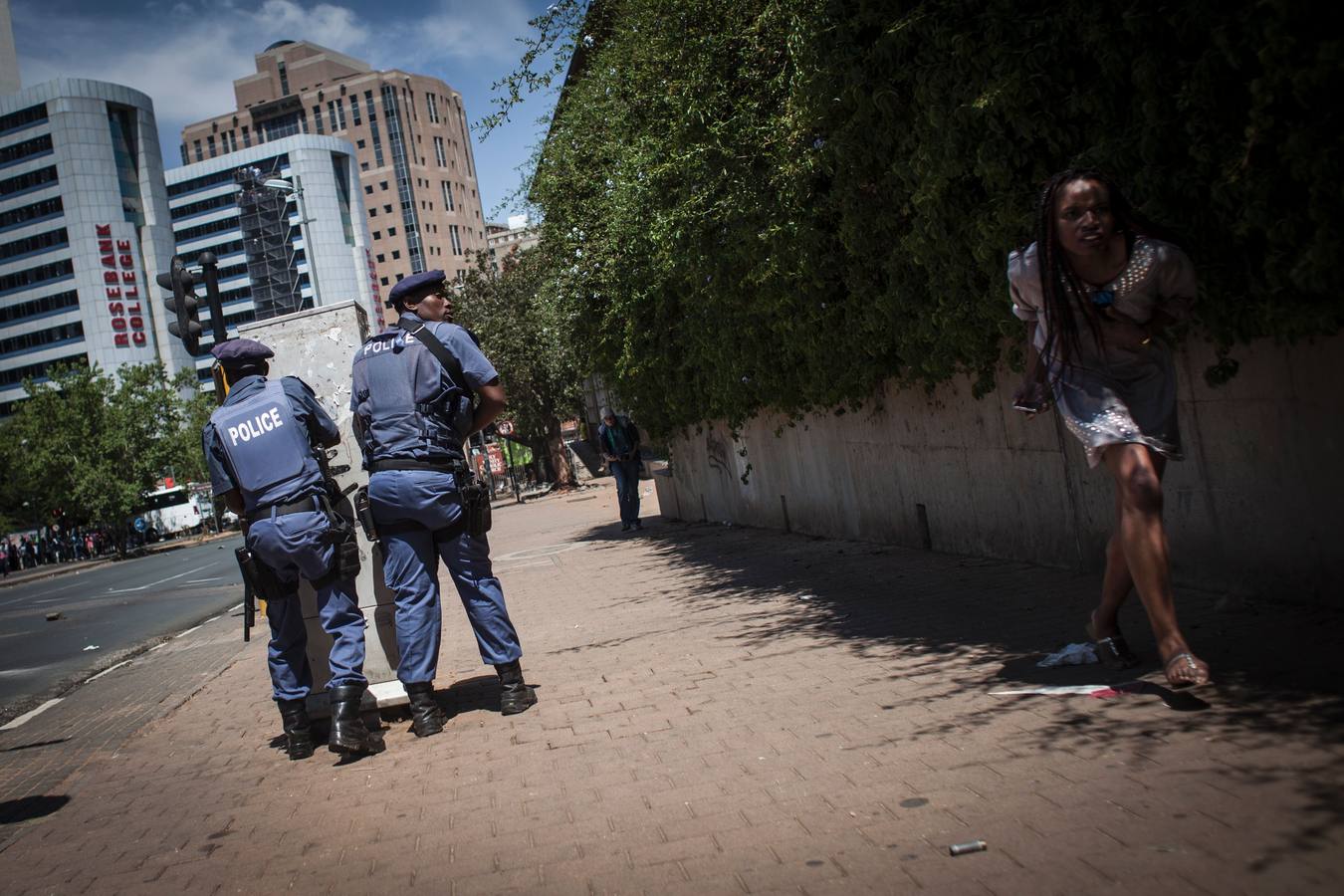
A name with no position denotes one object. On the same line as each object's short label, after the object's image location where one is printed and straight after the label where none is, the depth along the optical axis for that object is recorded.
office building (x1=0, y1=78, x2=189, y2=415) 108.50
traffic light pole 13.48
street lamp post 32.57
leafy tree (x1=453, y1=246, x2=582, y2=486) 37.31
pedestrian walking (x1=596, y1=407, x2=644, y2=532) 18.08
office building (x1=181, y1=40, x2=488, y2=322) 153.50
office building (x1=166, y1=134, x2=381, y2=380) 129.00
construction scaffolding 98.31
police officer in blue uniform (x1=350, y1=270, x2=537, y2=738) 5.38
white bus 79.38
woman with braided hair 4.12
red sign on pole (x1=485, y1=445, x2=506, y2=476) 67.30
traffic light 13.33
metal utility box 6.04
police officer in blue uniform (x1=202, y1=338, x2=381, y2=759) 5.27
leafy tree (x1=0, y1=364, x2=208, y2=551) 60.38
